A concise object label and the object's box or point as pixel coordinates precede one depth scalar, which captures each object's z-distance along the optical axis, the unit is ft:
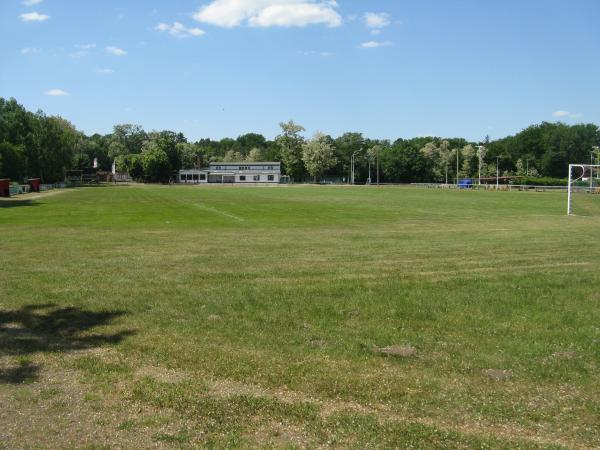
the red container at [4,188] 207.31
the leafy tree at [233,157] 622.13
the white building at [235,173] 511.81
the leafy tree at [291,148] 536.01
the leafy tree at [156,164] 485.56
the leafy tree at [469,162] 513.25
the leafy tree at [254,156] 598.34
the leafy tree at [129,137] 627.30
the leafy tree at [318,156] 515.91
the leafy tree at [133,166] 498.28
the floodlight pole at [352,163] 505.09
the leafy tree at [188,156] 543.80
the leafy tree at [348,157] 542.16
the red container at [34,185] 272.51
